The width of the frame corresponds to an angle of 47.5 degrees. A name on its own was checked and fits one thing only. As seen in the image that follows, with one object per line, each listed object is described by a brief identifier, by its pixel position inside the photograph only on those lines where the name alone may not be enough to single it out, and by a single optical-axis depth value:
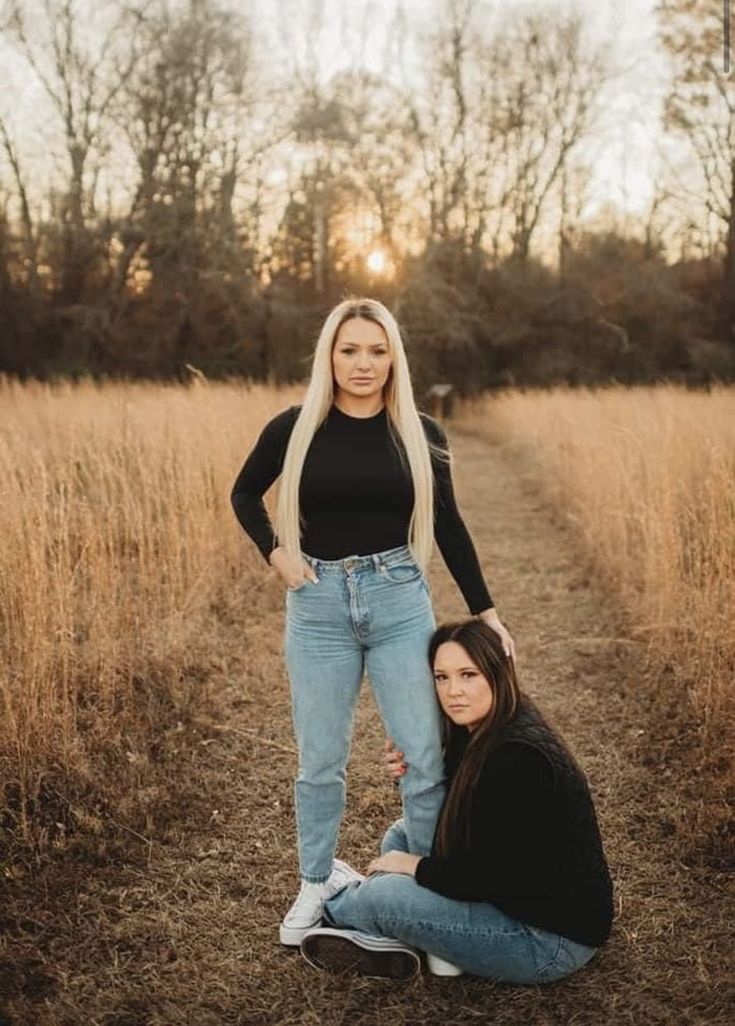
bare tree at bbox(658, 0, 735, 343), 20.05
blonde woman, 2.21
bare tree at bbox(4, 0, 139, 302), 19.72
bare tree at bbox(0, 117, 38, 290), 19.50
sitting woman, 2.05
